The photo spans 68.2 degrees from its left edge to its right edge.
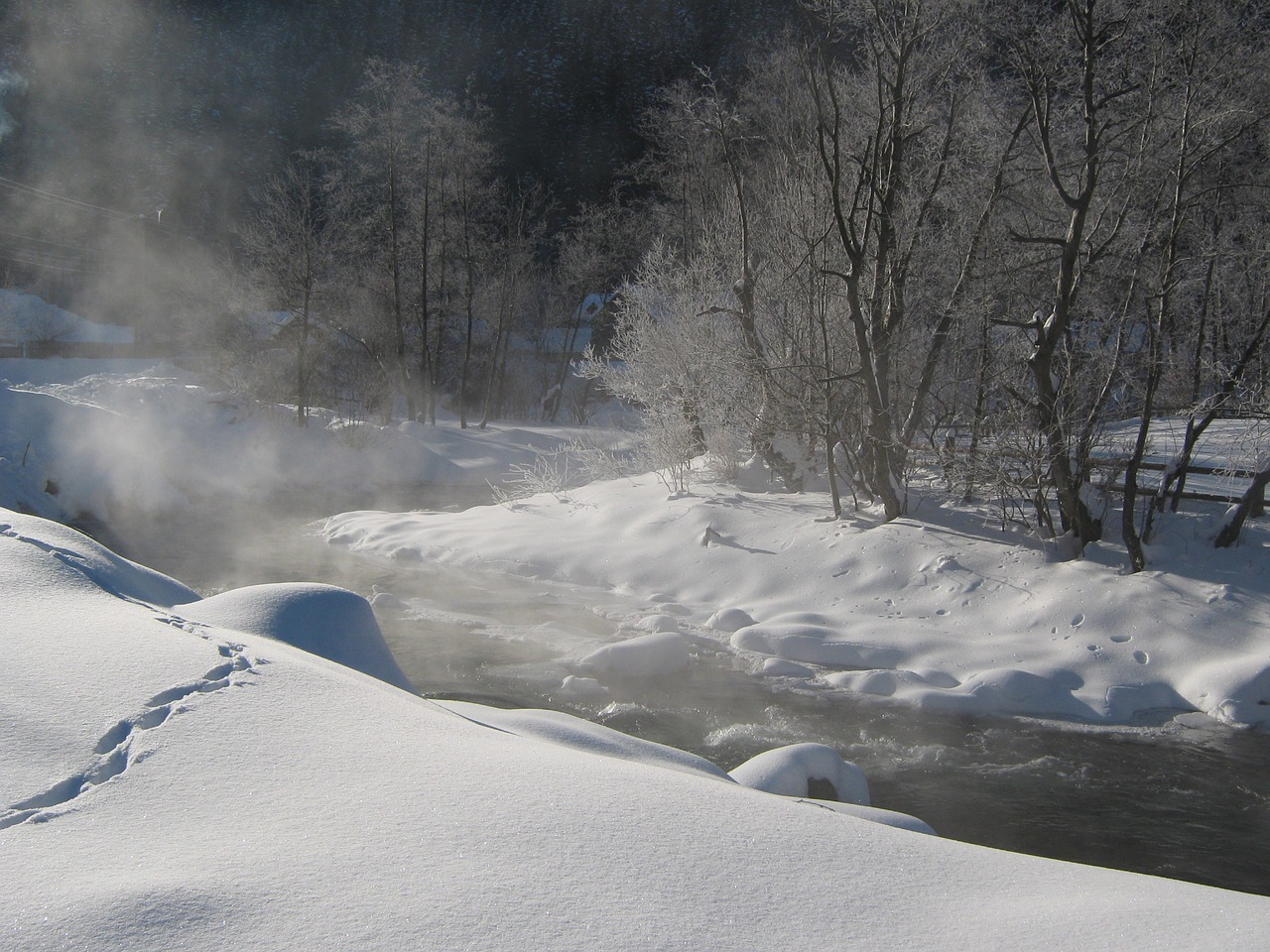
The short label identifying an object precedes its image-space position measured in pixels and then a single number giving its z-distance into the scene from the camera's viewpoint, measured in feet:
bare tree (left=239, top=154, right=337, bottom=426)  76.43
